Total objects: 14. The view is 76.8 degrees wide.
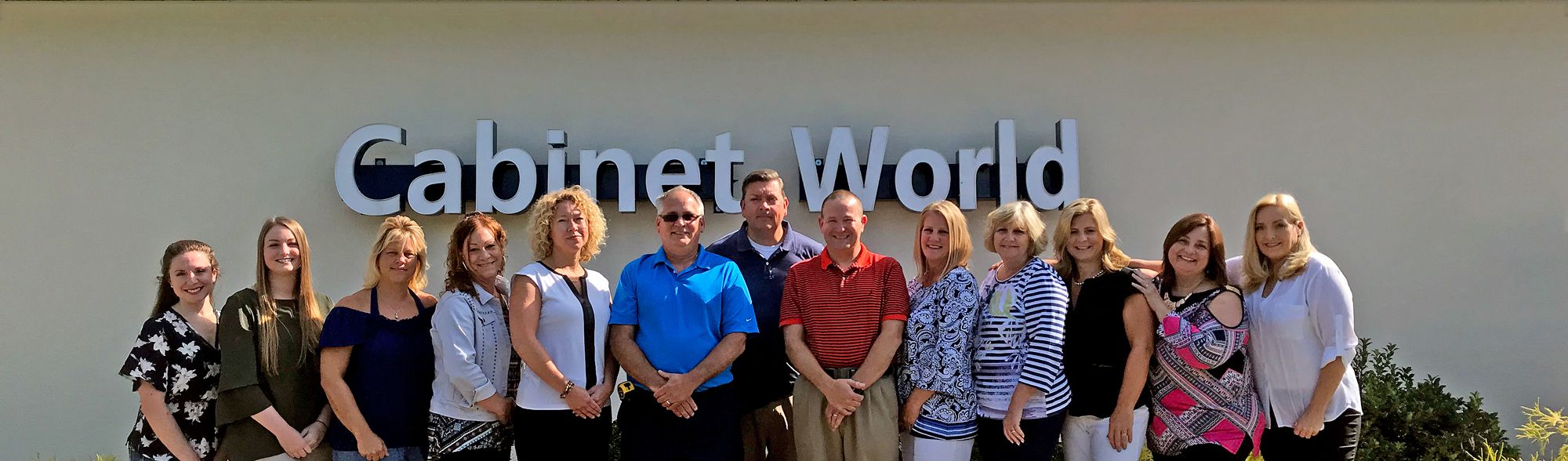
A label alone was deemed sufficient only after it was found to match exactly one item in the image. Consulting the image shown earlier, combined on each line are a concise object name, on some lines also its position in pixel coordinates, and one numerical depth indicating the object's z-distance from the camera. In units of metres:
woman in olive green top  3.48
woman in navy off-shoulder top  3.51
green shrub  5.00
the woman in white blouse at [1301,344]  3.51
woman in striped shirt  3.42
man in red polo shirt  3.50
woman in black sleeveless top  3.52
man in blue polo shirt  3.57
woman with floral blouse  3.47
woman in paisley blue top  3.44
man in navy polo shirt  3.94
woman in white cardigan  3.52
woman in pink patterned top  3.54
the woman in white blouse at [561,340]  3.50
